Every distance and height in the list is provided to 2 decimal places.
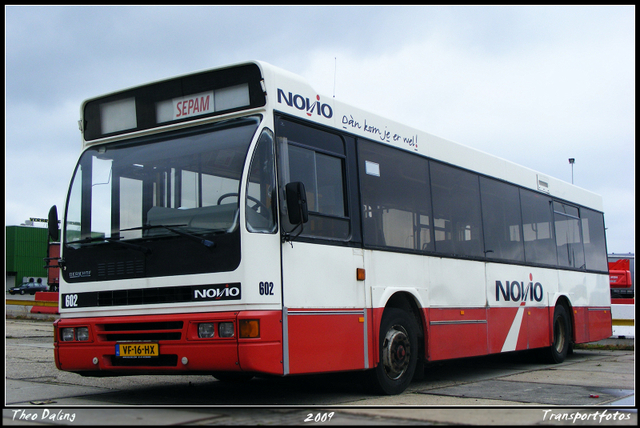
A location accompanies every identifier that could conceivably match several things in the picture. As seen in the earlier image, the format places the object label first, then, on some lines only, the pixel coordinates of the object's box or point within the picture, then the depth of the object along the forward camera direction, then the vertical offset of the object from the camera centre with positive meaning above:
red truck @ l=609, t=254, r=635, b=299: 19.98 +0.63
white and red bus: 6.25 +0.71
